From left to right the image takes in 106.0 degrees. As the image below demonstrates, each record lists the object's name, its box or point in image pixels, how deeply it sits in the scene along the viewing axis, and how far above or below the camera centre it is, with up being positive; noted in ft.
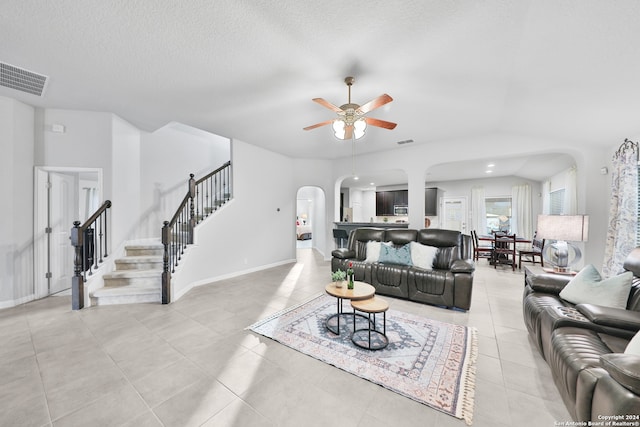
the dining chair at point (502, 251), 19.21 -3.05
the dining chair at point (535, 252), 18.78 -3.09
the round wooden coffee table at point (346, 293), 8.45 -2.93
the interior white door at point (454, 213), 29.68 -0.05
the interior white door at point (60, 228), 12.84 -0.97
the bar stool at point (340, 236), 20.88 -2.08
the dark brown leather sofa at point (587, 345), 3.63 -2.83
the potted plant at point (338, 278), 9.24 -2.56
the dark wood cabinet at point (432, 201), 30.76 +1.47
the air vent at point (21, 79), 8.84 +5.11
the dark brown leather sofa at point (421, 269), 11.00 -2.91
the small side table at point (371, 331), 7.86 -4.27
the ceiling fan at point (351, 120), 8.79 +3.65
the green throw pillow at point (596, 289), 6.76 -2.24
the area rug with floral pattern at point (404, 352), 5.93 -4.39
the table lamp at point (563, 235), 9.79 -0.92
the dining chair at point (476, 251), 21.32 -3.45
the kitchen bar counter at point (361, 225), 18.77 -1.06
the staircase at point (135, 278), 11.68 -3.57
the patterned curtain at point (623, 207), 10.28 +0.30
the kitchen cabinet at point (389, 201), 32.99 +1.62
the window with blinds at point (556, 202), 20.23 +1.04
